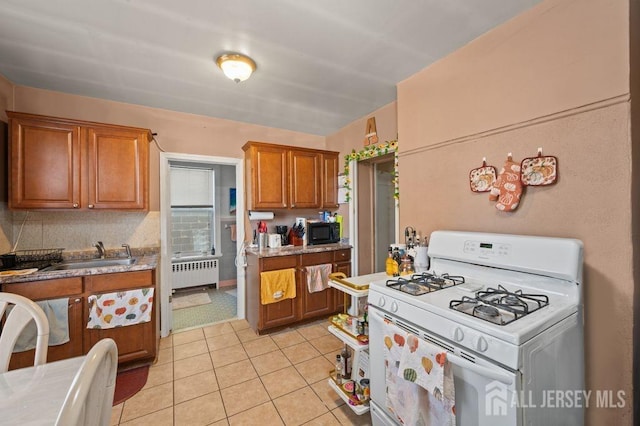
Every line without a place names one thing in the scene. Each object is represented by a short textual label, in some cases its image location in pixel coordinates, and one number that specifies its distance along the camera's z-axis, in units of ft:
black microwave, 11.17
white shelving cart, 5.57
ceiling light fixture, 6.38
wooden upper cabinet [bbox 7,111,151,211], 7.09
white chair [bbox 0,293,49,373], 3.63
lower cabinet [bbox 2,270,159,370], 6.44
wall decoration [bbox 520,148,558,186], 4.74
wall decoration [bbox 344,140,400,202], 9.13
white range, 3.23
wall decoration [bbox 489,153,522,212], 5.16
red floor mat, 6.55
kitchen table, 2.63
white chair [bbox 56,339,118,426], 1.72
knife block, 11.27
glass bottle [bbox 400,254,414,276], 6.34
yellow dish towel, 9.25
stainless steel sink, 7.92
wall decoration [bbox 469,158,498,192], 5.59
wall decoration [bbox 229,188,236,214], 15.52
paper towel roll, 10.88
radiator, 14.03
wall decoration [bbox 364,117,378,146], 10.12
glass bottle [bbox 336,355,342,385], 6.28
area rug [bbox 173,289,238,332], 10.78
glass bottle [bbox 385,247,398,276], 6.47
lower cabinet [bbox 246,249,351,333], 9.43
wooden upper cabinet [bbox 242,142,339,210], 10.28
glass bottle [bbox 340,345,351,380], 6.29
